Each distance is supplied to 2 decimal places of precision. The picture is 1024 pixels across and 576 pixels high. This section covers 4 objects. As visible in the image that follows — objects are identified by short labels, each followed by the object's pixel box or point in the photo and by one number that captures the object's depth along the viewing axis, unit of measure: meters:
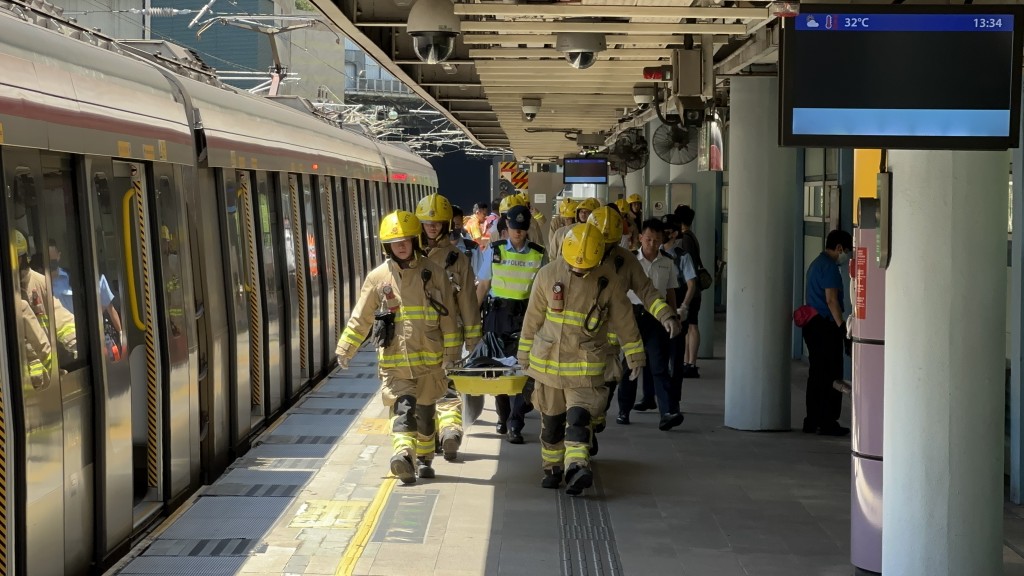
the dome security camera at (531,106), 16.64
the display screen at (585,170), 26.61
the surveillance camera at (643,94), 14.97
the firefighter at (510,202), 15.96
